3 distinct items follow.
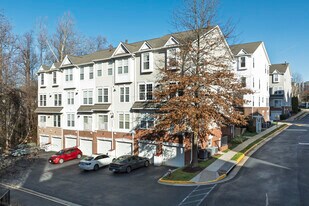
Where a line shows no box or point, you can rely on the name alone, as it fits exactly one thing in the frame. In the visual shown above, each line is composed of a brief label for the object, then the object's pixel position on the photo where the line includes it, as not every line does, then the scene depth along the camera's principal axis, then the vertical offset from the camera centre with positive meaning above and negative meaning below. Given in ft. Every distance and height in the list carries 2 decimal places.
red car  101.10 -23.83
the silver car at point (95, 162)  87.11 -22.73
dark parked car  80.94 -21.52
